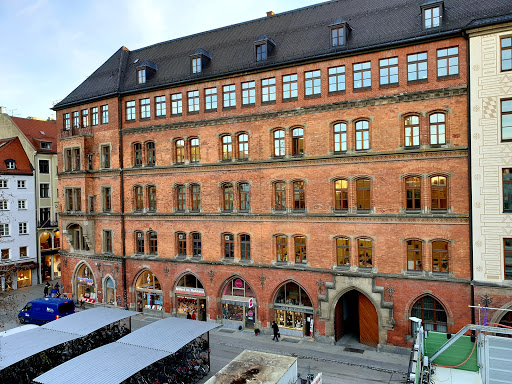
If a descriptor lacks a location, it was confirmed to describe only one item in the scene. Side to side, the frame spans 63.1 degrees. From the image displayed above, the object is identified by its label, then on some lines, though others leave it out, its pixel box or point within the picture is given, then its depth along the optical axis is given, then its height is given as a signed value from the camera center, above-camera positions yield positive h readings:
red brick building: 23.94 +1.08
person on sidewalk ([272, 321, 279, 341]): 27.24 -9.21
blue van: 30.86 -8.70
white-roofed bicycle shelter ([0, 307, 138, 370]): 20.19 -7.57
